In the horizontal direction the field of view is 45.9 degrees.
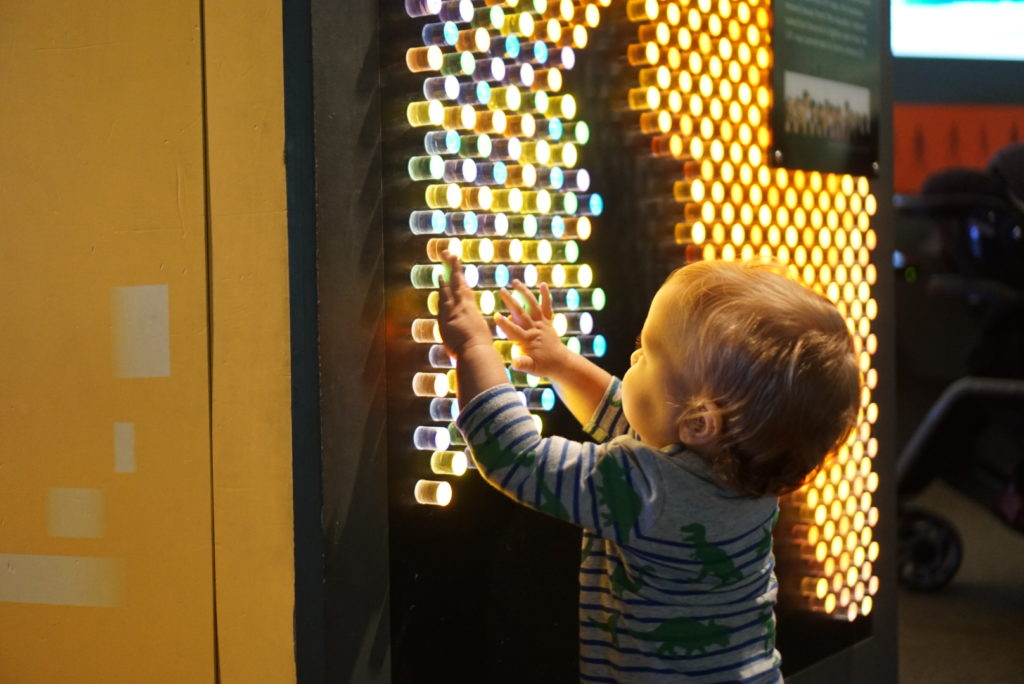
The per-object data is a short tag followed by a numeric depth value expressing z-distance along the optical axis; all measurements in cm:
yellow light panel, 139
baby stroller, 291
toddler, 100
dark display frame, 96
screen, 439
